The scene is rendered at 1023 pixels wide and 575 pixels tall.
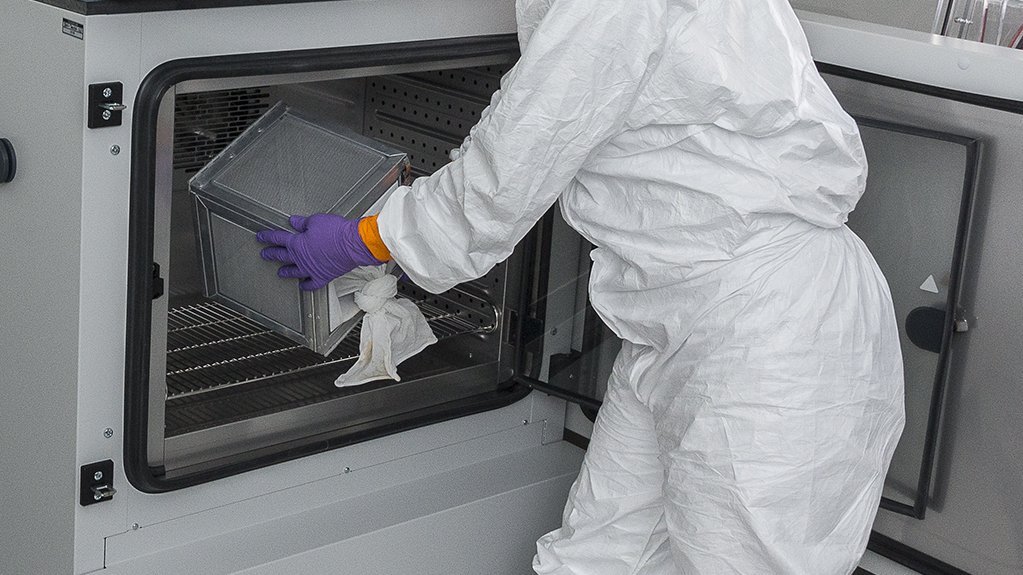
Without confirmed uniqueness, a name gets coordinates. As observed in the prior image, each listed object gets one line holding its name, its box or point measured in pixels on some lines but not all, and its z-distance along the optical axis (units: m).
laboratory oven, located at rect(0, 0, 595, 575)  1.47
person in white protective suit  1.44
